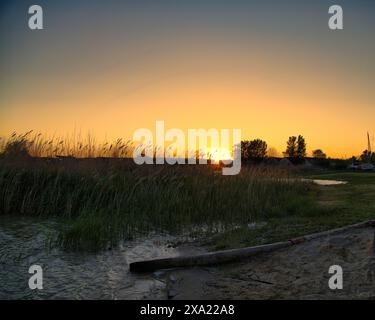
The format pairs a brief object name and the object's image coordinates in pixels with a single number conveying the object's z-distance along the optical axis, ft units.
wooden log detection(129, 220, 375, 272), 20.43
